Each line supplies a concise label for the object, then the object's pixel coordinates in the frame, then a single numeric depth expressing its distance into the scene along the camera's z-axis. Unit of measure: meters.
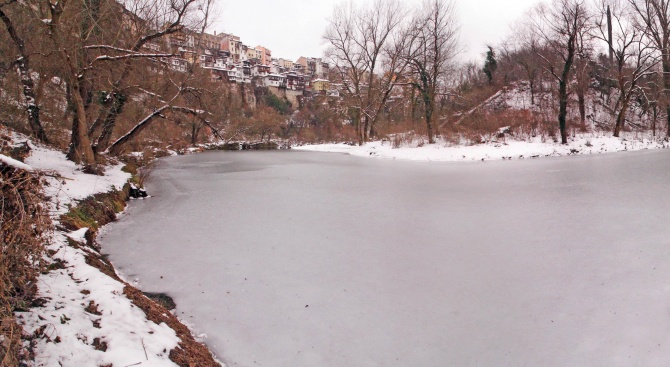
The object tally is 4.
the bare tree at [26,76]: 9.46
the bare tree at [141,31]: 11.41
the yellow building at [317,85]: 96.50
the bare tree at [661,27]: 20.97
